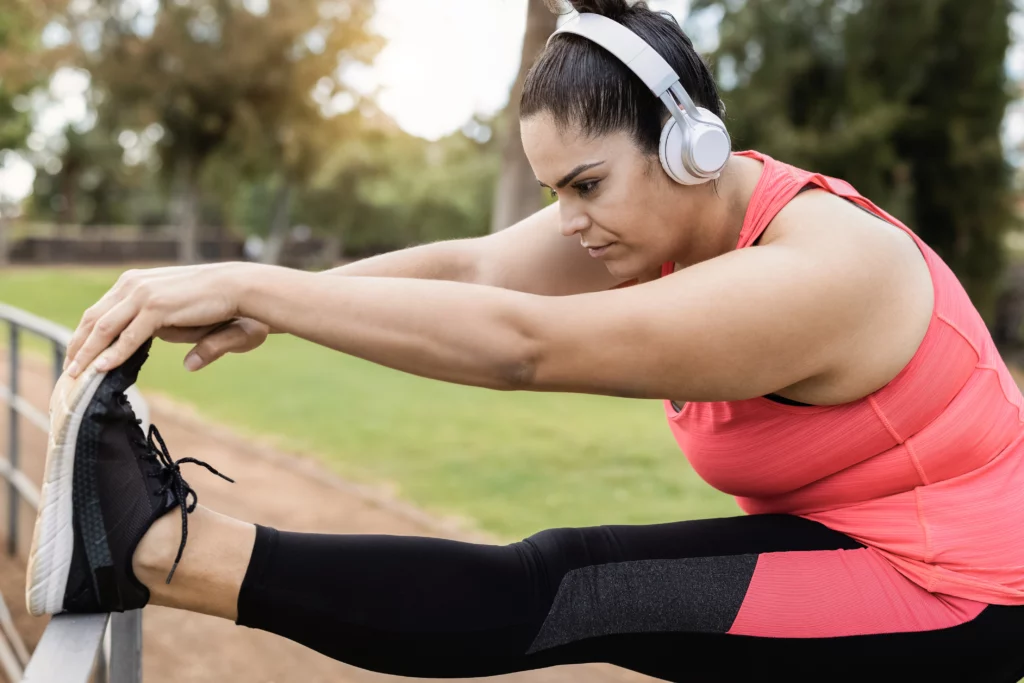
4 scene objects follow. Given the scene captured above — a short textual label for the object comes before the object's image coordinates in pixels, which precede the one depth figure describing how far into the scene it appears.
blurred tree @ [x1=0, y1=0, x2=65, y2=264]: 16.42
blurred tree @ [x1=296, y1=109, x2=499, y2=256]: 27.33
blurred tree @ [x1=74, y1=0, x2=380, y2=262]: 17.14
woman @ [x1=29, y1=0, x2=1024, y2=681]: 1.37
